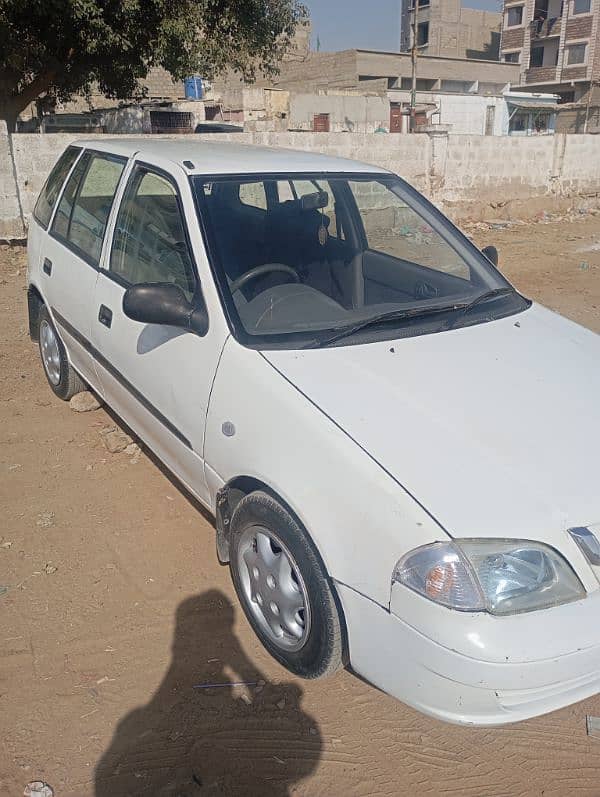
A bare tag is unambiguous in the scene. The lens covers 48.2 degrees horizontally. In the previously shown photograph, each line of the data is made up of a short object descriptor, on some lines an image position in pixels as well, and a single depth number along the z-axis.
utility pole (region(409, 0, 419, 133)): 30.60
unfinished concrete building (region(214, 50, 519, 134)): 31.77
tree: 11.03
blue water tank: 33.12
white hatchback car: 1.86
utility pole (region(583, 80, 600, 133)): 57.27
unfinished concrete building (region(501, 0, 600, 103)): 58.28
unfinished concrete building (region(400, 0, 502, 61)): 70.88
